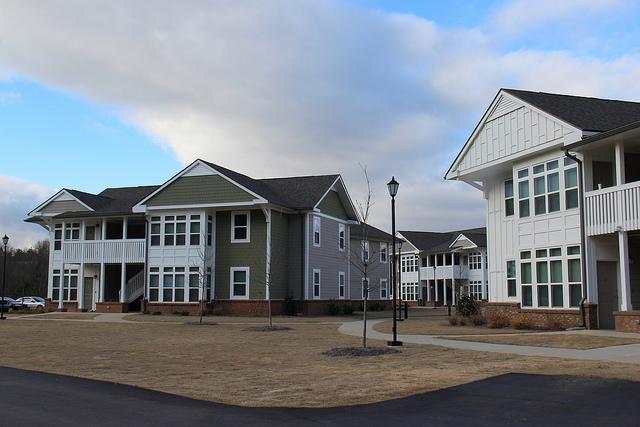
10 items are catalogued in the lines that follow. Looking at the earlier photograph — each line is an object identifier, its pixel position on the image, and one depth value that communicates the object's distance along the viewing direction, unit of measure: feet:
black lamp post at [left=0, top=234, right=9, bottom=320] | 118.52
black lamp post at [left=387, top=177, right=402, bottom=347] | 60.70
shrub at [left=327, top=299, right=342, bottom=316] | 130.31
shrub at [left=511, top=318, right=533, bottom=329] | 80.74
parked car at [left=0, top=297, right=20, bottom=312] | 176.92
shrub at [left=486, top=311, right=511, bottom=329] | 82.12
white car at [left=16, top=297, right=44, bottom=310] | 188.46
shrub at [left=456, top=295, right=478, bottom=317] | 96.78
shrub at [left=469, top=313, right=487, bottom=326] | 88.38
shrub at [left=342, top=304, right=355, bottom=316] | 132.57
